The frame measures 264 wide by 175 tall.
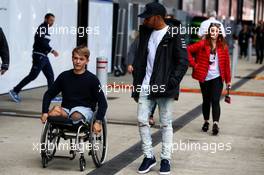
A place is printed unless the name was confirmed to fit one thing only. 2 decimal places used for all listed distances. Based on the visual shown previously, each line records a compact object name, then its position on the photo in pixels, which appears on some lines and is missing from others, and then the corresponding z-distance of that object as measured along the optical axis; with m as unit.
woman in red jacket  18.46
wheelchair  13.18
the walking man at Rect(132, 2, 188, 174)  13.12
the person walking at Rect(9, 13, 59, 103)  24.01
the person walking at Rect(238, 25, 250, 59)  63.50
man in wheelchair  13.40
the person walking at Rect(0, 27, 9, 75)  17.39
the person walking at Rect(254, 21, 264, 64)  55.07
